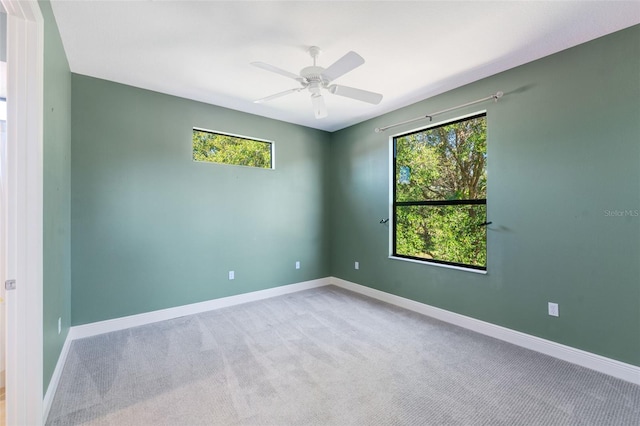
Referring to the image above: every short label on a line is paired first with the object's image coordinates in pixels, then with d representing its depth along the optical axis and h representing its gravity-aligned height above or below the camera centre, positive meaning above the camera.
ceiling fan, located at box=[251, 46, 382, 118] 2.03 +1.04
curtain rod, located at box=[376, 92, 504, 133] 2.83 +1.13
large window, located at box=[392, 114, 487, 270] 3.12 +0.20
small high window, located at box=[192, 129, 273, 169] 3.64 +0.84
